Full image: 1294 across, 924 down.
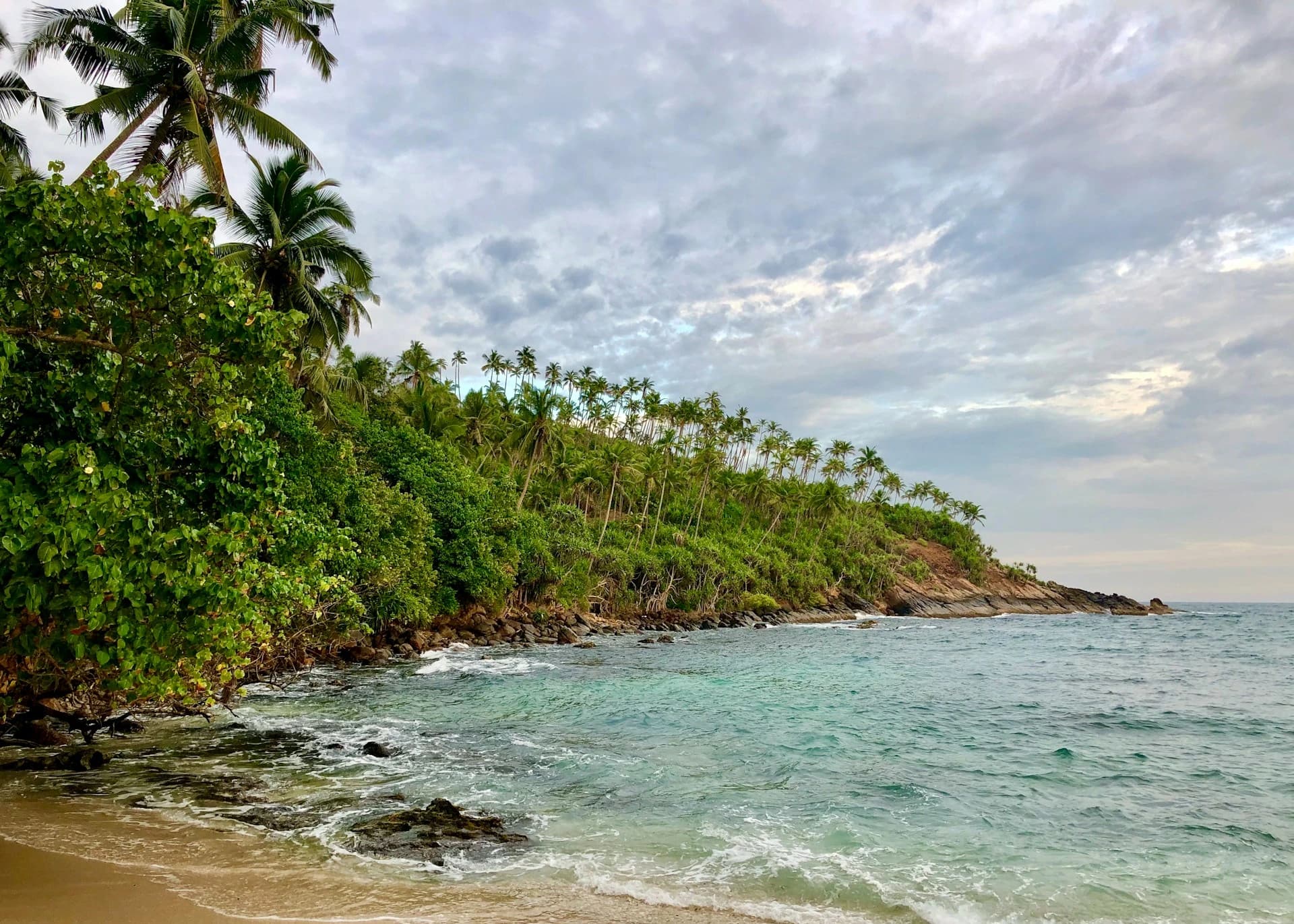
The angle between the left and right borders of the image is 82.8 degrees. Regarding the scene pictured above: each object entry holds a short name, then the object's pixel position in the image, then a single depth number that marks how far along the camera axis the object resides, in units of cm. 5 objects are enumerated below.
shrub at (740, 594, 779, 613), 6900
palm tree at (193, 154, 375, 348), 2328
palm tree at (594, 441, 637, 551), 6431
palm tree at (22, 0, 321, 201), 1658
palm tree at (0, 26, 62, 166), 1855
